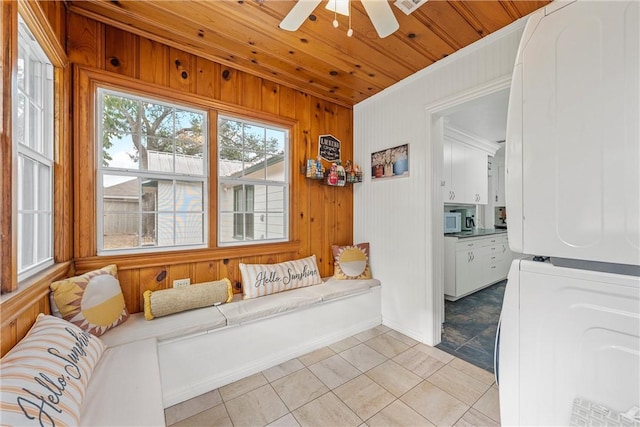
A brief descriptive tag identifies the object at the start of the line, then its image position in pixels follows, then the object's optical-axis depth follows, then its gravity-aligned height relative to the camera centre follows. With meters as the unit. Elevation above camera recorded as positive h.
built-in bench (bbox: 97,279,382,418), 1.14 -0.83
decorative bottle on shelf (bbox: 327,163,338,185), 2.81 +0.43
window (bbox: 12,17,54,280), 1.31 +0.34
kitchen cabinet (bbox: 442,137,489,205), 3.61 +0.61
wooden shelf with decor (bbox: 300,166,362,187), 2.78 +0.42
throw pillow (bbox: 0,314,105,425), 0.77 -0.58
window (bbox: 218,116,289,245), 2.39 +0.33
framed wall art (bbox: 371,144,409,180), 2.55 +0.55
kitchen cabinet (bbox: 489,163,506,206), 5.02 +0.67
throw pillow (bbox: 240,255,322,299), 2.22 -0.59
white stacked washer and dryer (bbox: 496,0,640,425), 0.76 -0.02
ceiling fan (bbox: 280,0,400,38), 1.32 +1.11
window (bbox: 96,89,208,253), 1.90 +0.33
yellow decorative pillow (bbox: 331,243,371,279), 2.79 -0.55
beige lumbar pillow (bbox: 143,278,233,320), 1.77 -0.62
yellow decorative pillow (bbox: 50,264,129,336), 1.43 -0.52
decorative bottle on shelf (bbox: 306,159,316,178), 2.71 +0.50
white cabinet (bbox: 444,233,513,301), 3.34 -0.72
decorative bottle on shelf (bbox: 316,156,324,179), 2.73 +0.48
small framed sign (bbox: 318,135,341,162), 2.94 +0.80
